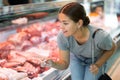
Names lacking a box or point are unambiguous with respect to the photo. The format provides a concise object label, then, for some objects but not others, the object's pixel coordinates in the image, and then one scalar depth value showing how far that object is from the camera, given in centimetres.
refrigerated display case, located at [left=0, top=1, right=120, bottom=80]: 213
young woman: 193
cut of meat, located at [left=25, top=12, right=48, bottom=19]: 246
